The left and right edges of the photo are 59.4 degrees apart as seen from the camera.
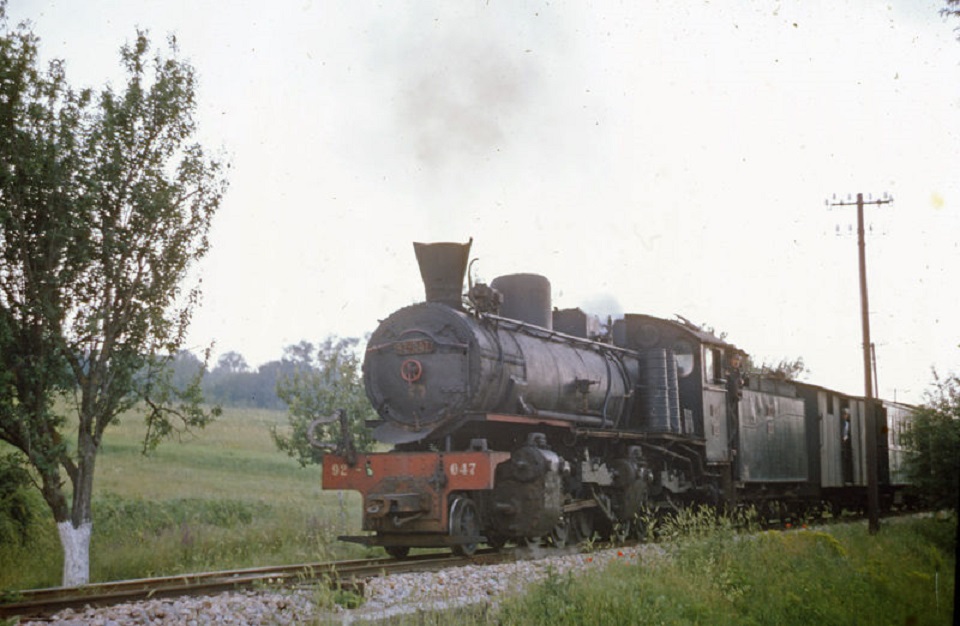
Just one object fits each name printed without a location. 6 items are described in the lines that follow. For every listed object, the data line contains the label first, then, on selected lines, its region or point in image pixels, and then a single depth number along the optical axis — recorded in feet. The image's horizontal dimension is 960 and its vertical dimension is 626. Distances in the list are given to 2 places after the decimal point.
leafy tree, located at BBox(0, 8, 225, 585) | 37.24
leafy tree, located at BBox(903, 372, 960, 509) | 57.31
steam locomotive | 36.29
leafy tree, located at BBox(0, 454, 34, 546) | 42.65
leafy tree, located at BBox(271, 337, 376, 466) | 73.67
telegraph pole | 59.72
